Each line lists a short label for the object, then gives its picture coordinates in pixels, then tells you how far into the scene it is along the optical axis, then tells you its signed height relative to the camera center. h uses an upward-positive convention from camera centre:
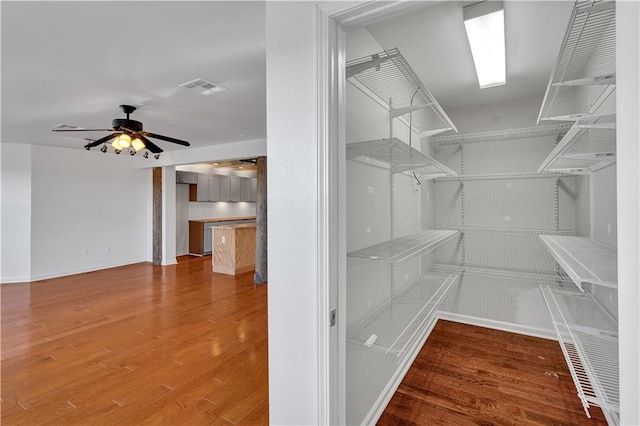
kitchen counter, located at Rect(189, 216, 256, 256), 7.78 -0.53
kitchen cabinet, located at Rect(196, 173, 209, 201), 7.79 +0.67
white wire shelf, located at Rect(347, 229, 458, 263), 1.52 -0.21
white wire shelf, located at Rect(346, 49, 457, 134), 1.44 +0.78
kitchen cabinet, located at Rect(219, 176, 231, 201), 8.29 +0.71
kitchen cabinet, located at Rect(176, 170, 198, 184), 7.40 +0.90
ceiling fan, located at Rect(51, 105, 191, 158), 3.38 +0.88
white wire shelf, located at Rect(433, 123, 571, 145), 2.89 +0.79
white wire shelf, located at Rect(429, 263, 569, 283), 2.97 -0.61
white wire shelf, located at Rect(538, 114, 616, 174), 1.05 +0.32
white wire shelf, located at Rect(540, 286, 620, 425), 1.00 -0.56
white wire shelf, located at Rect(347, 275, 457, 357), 1.55 -0.65
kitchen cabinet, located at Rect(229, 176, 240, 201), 8.52 +0.71
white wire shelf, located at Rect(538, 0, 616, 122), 1.02 +0.81
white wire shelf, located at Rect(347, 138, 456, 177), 1.47 +0.34
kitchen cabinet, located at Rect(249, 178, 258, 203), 9.18 +0.69
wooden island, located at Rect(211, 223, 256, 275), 5.82 -0.66
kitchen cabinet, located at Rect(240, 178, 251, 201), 8.83 +0.72
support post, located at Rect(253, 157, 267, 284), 5.18 -0.36
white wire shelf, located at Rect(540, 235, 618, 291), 1.14 -0.23
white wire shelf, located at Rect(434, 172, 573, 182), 2.92 +0.37
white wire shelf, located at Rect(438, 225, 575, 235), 3.04 -0.18
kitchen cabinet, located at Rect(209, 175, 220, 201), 8.02 +0.69
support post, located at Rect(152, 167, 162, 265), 6.67 -0.03
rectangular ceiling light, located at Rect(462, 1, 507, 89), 1.84 +1.17
